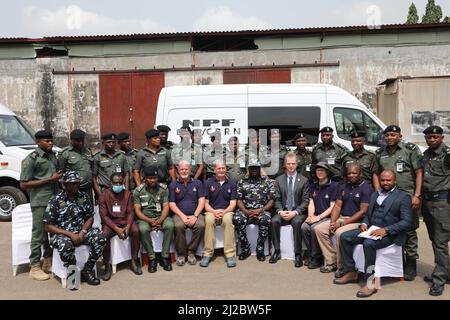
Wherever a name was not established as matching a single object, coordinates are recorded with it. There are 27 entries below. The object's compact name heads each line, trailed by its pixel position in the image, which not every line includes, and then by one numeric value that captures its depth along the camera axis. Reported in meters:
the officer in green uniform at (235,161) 7.21
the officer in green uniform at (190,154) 7.70
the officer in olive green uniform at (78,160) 6.16
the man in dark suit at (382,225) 4.98
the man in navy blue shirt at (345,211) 5.73
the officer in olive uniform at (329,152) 6.95
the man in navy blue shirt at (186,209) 6.12
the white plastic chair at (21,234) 5.70
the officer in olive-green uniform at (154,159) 6.94
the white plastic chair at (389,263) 5.01
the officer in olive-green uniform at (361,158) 6.42
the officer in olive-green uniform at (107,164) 6.68
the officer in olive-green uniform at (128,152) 7.05
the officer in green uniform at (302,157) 7.45
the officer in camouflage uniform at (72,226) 5.22
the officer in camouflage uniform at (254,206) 6.31
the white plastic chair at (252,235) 6.43
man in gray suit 6.24
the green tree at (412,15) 39.03
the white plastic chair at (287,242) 6.25
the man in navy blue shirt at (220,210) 6.09
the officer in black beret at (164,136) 7.87
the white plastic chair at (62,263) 5.23
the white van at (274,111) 8.75
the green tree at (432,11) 42.00
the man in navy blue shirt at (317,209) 5.95
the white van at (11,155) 8.75
